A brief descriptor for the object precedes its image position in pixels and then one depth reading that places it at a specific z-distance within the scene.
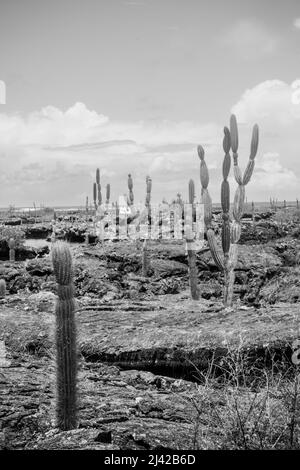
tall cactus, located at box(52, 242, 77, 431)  4.97
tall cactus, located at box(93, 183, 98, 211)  35.72
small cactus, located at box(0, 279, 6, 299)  13.90
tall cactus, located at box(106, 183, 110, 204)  35.53
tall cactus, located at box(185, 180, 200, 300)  14.78
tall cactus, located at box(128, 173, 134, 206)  28.86
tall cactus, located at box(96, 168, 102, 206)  35.06
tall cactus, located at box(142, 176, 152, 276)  20.23
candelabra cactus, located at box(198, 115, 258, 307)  13.32
